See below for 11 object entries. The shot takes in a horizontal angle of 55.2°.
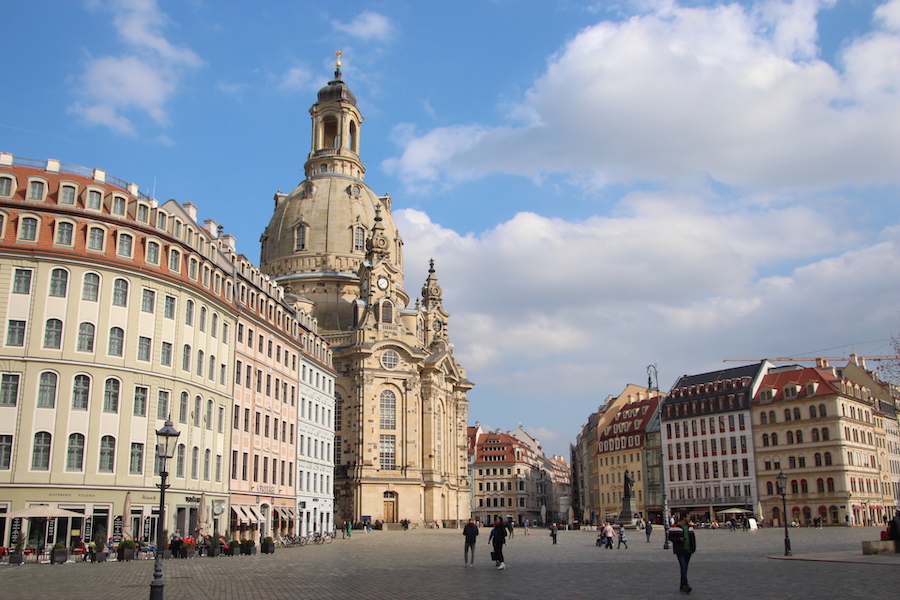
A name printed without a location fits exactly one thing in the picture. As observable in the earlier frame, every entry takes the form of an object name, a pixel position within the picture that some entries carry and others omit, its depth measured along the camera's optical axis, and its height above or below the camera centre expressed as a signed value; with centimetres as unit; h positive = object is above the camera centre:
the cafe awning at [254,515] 5284 -98
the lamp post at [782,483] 4128 +59
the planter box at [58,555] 3472 -218
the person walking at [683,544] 2150 -120
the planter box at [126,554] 3694 -228
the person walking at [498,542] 3053 -155
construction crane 11479 +1809
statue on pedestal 8091 +106
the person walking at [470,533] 3203 -130
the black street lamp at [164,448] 2142 +135
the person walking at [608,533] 4688 -194
